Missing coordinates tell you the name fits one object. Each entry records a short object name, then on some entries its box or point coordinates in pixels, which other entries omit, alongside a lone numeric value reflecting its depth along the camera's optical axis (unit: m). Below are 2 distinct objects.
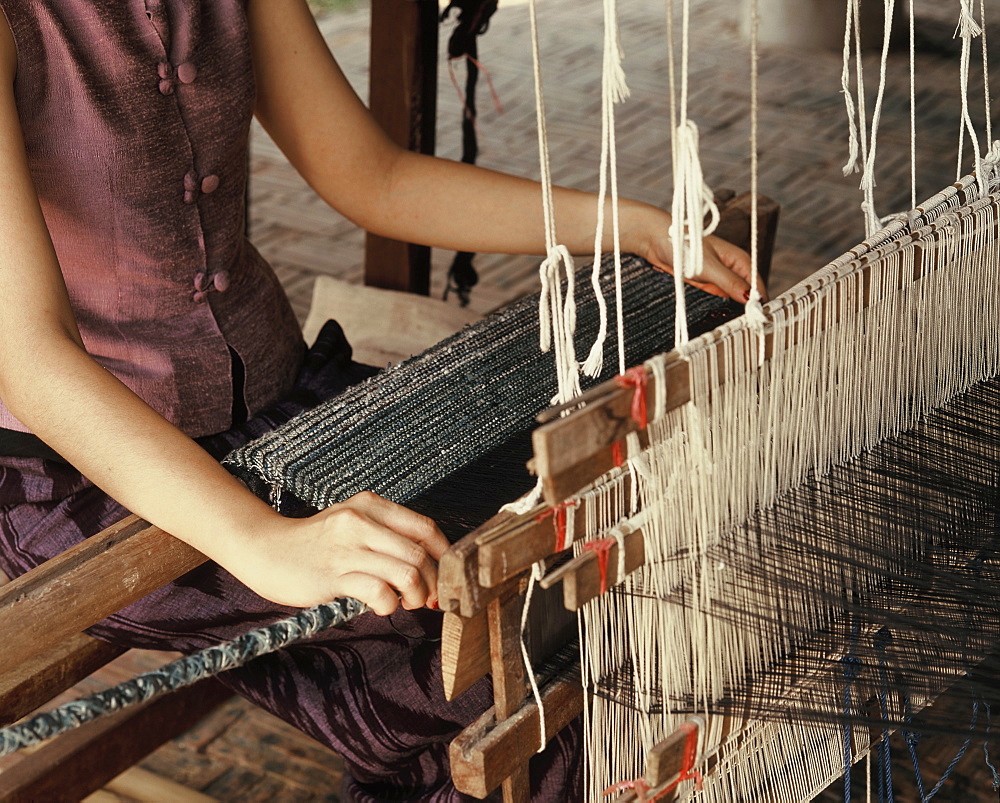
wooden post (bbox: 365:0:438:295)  2.49
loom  1.07
